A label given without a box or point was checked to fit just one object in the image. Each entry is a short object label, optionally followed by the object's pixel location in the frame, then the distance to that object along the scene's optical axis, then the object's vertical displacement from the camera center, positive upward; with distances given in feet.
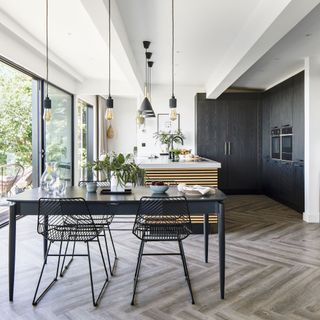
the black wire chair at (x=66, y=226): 8.70 -1.98
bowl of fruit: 10.20 -0.99
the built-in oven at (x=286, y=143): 20.90 +0.77
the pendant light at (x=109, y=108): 11.88 +1.71
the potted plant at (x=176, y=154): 19.80 +0.09
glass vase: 10.33 -0.66
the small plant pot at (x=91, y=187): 10.54 -0.99
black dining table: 8.80 -1.40
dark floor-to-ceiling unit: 26.32 +1.38
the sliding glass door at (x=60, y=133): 21.56 +1.56
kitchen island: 15.53 -0.87
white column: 17.22 +0.84
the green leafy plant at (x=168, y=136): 26.55 +1.57
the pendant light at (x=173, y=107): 12.96 +1.92
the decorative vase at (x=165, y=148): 26.44 +0.60
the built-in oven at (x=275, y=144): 22.99 +0.82
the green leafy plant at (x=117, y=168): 10.09 -0.37
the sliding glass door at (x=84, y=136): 28.85 +1.82
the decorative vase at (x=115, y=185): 10.33 -0.91
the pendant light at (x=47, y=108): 11.42 +1.67
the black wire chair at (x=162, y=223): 8.78 -1.89
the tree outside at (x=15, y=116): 17.21 +2.20
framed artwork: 27.27 +2.66
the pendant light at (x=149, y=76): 20.08 +5.57
